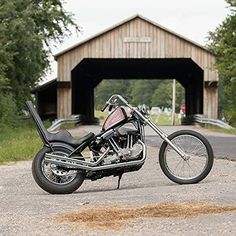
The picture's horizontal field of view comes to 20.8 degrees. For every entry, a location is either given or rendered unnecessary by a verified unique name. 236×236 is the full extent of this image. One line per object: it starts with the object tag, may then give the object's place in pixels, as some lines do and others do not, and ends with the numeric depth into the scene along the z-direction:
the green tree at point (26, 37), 34.78
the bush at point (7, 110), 33.94
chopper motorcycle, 9.59
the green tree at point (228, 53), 37.06
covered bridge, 39.81
